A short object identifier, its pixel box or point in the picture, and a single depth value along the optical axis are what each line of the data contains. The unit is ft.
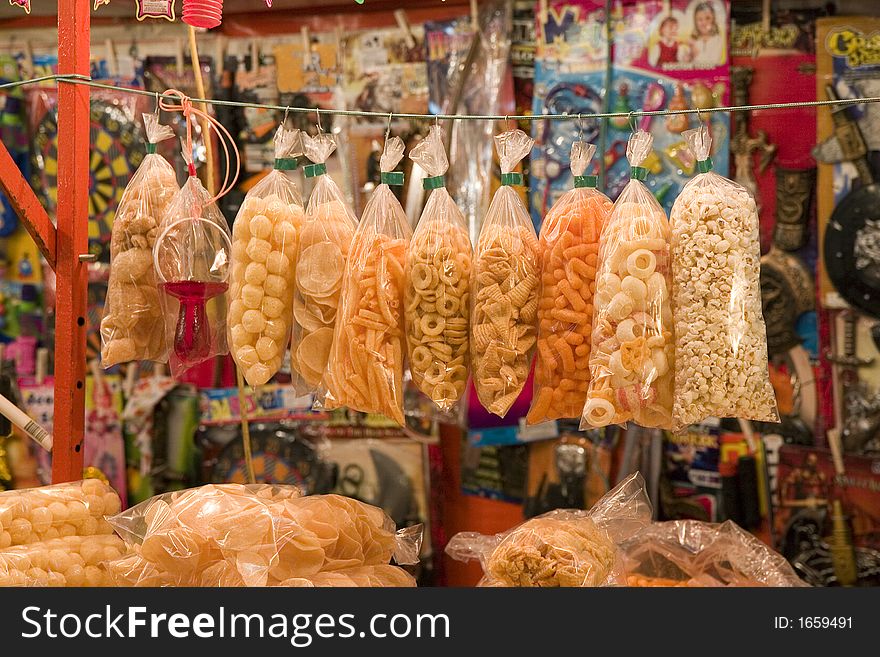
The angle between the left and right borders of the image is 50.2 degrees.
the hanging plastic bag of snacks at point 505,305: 4.98
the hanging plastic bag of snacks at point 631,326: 4.75
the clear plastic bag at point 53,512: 5.07
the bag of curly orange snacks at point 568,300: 4.99
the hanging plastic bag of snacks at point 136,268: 5.44
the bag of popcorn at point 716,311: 4.68
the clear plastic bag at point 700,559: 5.87
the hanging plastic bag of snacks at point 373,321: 5.07
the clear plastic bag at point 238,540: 4.68
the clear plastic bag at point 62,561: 4.74
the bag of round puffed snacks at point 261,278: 5.20
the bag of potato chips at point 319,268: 5.22
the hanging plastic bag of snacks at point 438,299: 5.03
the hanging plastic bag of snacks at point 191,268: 5.31
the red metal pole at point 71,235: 5.69
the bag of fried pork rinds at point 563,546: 4.82
